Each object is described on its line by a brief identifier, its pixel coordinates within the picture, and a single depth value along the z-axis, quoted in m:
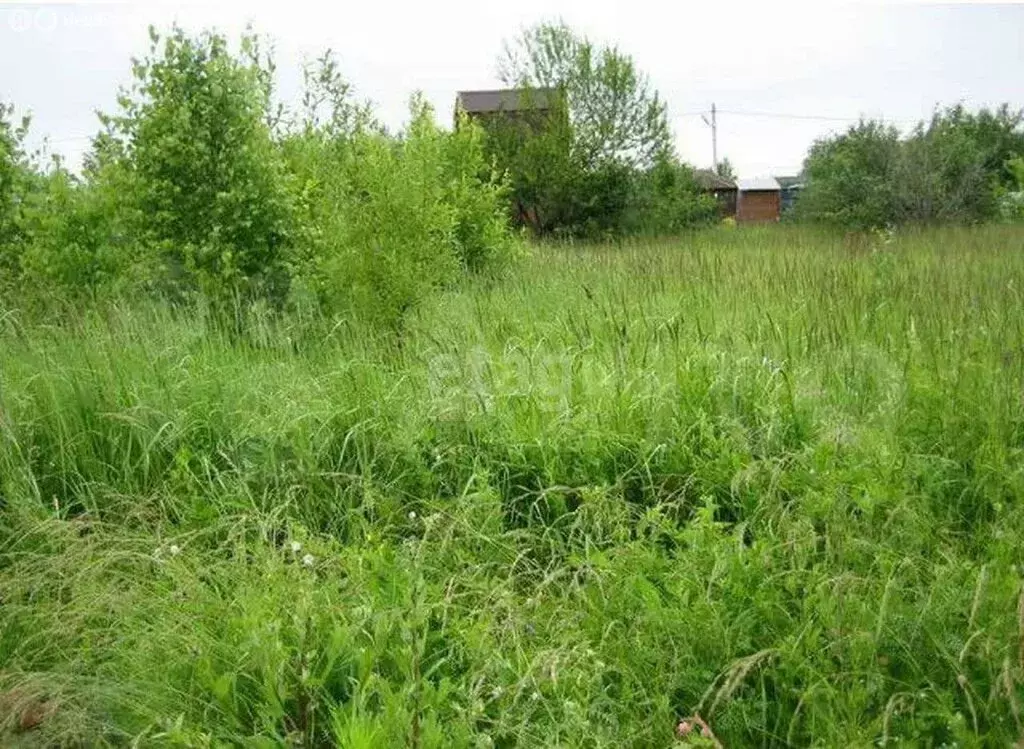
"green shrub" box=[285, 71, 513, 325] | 6.27
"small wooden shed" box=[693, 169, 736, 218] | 28.69
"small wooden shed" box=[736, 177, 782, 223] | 43.09
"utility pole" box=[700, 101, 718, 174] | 44.81
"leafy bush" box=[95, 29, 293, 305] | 6.62
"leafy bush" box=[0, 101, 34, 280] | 7.68
